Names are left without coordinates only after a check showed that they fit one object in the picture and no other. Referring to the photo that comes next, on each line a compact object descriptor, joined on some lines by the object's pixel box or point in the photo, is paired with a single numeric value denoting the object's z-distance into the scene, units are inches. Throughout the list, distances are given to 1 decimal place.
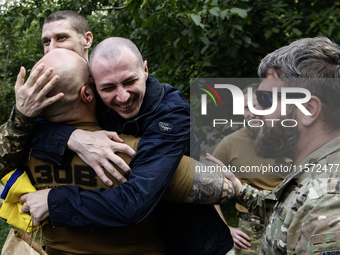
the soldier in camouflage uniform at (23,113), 71.1
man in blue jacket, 65.7
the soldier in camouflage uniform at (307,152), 53.5
